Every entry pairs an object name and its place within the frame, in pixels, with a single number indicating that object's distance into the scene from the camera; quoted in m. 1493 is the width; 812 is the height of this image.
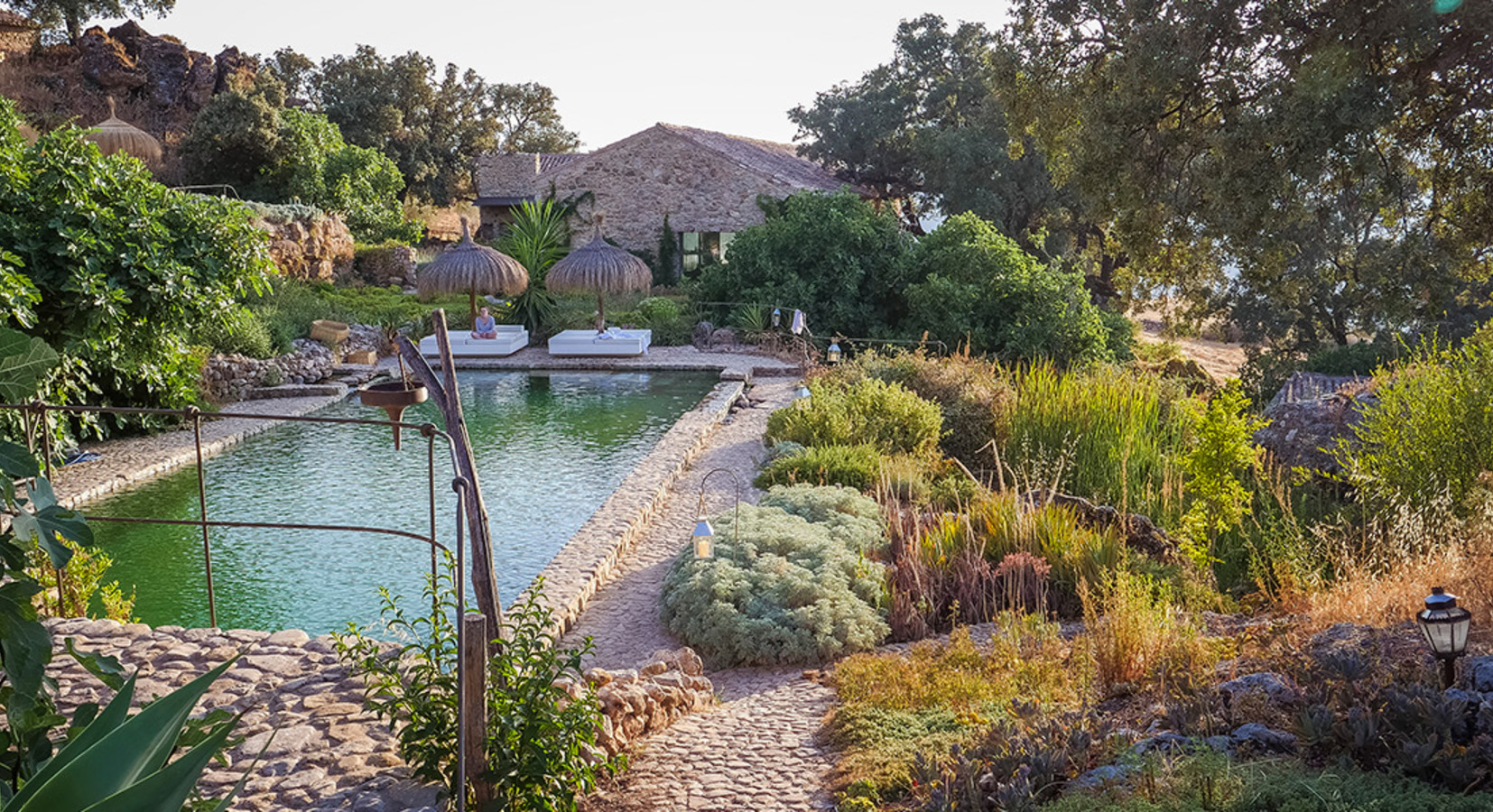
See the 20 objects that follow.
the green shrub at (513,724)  3.48
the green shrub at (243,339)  13.73
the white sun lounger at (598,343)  17.44
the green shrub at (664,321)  19.30
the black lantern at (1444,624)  3.59
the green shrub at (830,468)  8.55
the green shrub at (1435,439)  6.46
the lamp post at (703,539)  5.84
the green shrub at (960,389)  10.27
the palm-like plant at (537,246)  20.19
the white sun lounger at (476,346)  17.62
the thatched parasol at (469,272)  17.50
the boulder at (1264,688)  3.88
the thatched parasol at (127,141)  22.45
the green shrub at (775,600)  5.64
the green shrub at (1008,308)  16.67
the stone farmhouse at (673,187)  24.41
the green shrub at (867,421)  9.81
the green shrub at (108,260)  8.97
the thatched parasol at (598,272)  18.06
